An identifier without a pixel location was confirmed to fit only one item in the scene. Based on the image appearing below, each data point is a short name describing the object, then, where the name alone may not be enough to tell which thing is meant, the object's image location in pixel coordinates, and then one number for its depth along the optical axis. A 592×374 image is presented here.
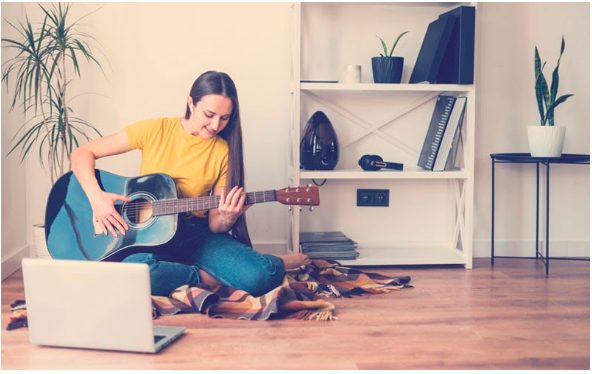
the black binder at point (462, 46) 3.15
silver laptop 1.96
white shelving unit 3.35
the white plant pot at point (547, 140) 3.24
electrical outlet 3.51
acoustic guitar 2.58
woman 2.59
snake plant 3.25
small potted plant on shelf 3.23
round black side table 3.20
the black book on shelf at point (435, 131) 3.31
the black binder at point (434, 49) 3.17
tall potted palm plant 3.07
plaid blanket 2.41
